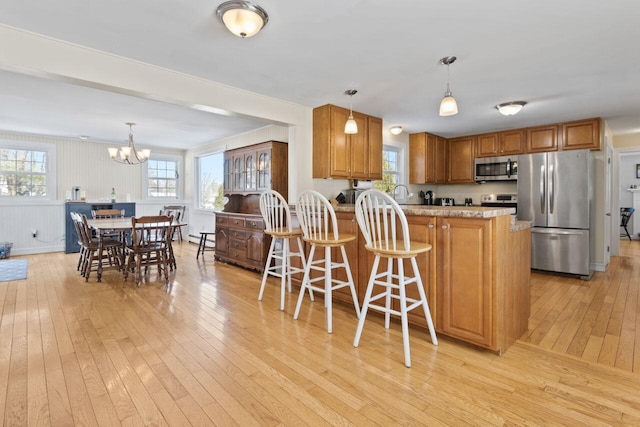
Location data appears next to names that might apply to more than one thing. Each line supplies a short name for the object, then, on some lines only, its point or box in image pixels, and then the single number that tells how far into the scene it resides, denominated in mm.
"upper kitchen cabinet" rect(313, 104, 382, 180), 4070
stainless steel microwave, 5297
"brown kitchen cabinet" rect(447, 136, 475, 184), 5926
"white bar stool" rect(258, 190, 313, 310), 3059
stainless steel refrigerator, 4395
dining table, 4043
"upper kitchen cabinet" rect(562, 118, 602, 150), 4605
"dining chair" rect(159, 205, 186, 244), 5129
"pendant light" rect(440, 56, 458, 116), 2691
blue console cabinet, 6078
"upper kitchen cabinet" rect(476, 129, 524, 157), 5324
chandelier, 5336
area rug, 4184
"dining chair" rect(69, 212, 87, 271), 4380
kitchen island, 2152
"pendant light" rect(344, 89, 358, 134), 3563
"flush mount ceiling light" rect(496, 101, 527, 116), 3880
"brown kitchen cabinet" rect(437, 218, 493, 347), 2170
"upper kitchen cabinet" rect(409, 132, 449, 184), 5754
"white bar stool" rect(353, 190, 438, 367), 2080
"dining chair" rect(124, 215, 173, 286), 4016
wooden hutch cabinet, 4621
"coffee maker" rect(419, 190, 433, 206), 6305
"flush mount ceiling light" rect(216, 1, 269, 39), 1991
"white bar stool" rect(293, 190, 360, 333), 2561
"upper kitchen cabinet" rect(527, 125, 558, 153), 5000
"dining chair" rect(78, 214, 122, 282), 4142
